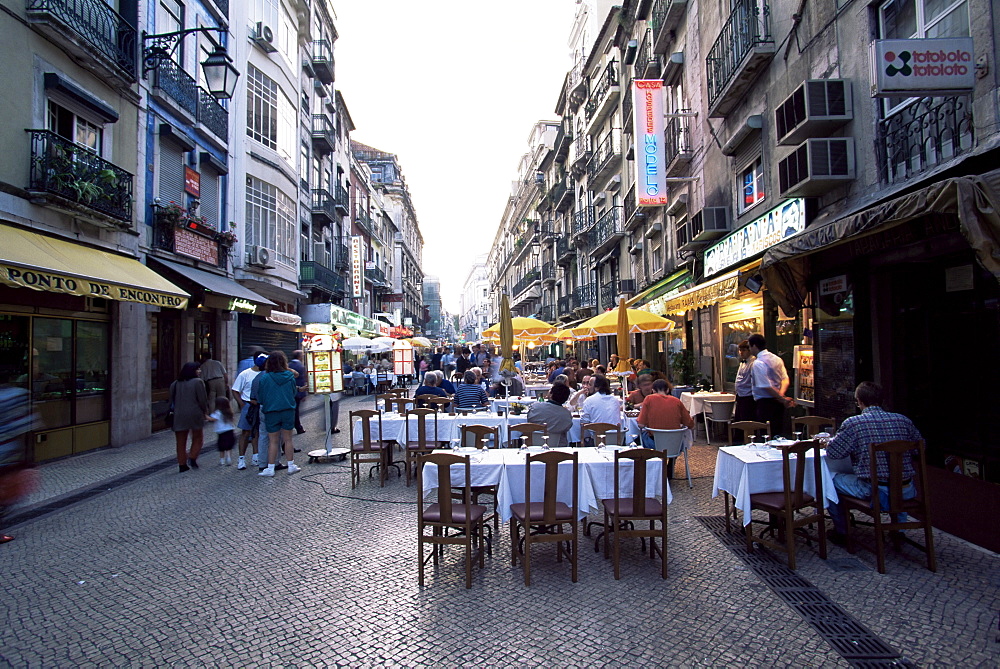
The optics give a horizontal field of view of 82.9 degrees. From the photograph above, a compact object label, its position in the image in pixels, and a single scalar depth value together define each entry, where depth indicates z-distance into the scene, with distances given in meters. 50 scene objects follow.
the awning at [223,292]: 12.93
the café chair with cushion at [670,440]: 7.01
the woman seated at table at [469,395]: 9.53
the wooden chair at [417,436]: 7.79
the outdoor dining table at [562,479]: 5.05
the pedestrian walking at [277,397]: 8.41
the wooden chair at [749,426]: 6.00
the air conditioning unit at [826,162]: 7.62
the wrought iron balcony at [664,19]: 15.01
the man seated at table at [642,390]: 8.84
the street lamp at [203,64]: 11.00
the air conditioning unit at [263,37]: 17.59
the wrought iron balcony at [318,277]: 22.44
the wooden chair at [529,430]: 6.19
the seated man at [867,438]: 4.68
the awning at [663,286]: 15.53
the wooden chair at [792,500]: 4.71
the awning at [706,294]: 9.38
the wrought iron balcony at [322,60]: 24.30
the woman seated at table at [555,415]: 6.56
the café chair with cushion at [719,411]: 10.52
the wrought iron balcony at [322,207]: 24.20
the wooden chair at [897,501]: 4.52
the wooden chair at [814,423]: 6.05
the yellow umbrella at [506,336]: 13.42
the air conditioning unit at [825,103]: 7.57
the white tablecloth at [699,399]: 10.61
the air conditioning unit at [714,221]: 12.52
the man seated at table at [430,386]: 9.78
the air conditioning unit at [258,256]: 17.05
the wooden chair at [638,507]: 4.55
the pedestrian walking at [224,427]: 9.03
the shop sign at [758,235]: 9.00
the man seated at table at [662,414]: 7.01
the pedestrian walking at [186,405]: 8.77
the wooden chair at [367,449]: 7.88
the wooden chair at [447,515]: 4.50
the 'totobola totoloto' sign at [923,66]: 5.07
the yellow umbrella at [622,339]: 11.50
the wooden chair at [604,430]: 6.18
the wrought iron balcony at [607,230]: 23.67
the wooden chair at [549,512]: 4.48
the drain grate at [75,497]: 6.49
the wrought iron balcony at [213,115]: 14.56
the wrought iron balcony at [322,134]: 24.34
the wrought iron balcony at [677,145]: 15.11
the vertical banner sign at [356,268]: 32.03
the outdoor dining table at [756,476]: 5.02
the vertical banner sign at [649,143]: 14.45
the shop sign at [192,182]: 13.92
